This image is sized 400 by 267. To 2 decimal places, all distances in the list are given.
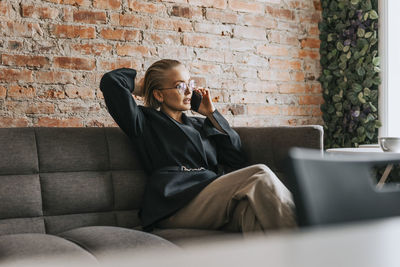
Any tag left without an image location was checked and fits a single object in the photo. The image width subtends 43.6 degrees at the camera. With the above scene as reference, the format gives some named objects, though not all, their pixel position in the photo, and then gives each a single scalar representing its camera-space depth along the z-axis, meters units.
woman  1.75
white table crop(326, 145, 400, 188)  2.53
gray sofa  1.83
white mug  2.40
